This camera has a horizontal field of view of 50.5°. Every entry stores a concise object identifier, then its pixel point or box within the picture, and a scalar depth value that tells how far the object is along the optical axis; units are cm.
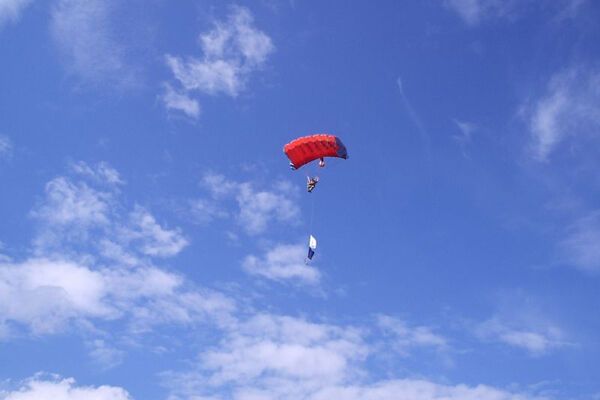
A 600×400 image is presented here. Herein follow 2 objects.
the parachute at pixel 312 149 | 6700
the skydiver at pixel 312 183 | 7081
